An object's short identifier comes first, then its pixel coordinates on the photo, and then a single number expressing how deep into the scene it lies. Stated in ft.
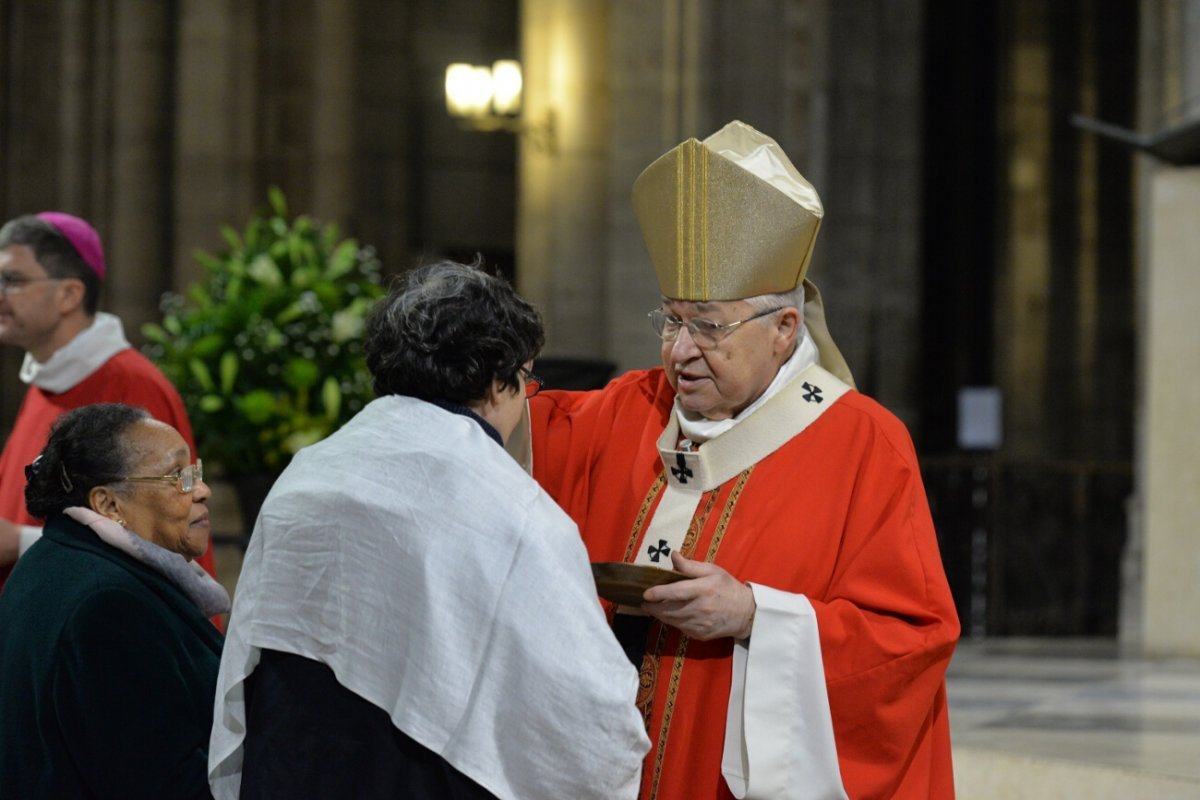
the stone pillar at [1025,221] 58.85
